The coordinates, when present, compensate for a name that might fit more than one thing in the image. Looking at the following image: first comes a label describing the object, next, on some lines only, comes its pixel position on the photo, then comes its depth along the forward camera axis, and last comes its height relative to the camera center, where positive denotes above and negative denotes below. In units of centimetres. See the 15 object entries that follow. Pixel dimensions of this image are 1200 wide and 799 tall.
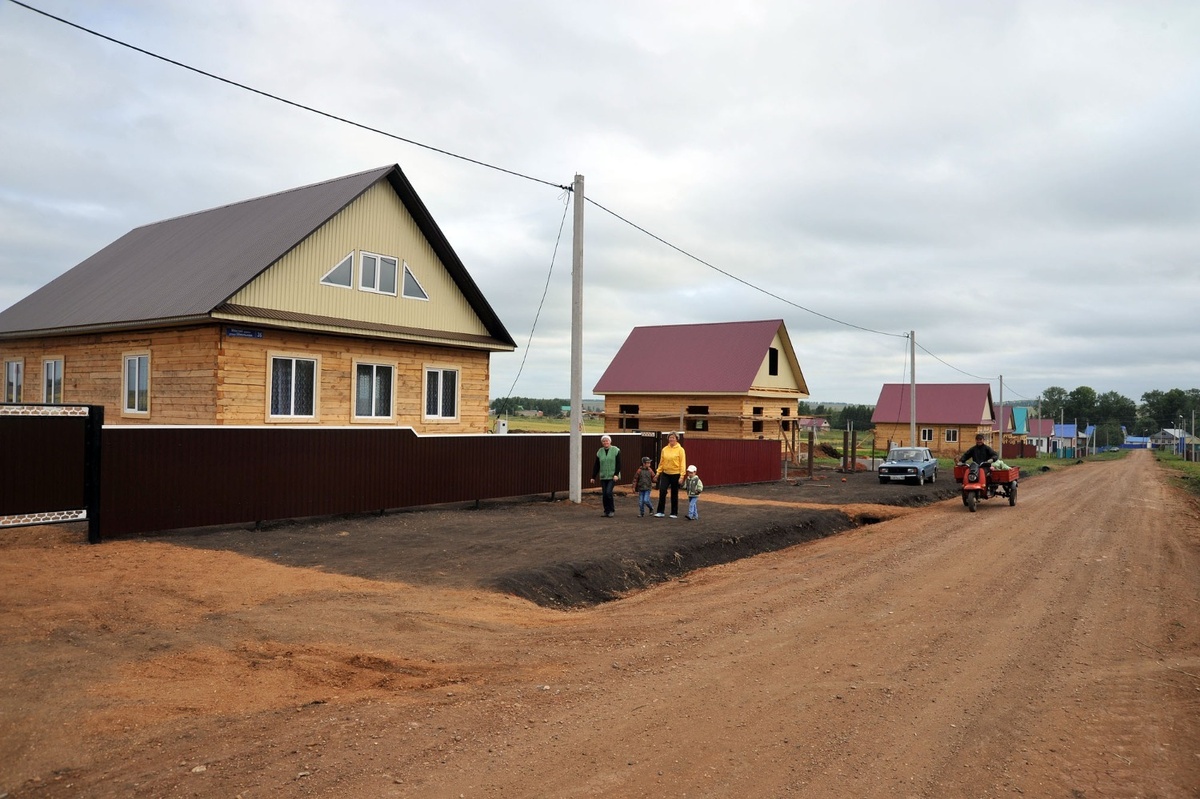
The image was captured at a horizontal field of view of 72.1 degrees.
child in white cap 1827 -141
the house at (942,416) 6906 +119
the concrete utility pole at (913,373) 4131 +287
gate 1150 -67
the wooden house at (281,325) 1803 +233
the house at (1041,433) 11556 -21
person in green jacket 1805 -97
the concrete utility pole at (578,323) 1927 +244
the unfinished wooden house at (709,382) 3934 +224
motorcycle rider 2388 -73
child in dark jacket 1842 -129
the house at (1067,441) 9688 -151
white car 3256 -146
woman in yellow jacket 1809 -95
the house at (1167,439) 14865 -118
